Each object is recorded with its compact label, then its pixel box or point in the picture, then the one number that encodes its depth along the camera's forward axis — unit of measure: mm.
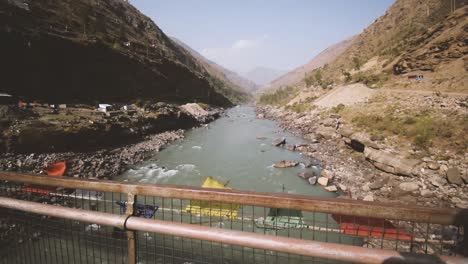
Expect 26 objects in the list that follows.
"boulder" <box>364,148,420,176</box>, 12962
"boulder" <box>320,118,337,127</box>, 25594
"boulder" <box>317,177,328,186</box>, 13305
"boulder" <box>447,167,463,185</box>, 10950
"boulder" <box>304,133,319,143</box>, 23773
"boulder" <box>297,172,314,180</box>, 14588
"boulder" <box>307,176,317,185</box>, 13702
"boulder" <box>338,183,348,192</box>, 12470
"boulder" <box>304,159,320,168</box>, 16702
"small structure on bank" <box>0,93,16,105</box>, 19531
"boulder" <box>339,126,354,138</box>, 20516
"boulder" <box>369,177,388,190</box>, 12312
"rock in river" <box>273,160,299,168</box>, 16903
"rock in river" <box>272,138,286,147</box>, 23100
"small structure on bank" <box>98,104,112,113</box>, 26016
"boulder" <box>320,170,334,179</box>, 14008
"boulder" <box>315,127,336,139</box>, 23562
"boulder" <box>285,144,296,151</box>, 21459
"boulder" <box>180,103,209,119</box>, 43994
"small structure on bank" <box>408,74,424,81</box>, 26189
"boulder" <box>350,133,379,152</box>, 16570
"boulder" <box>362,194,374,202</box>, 10988
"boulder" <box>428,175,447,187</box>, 11188
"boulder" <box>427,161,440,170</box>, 12273
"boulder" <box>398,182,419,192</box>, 11406
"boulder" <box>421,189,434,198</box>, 10719
